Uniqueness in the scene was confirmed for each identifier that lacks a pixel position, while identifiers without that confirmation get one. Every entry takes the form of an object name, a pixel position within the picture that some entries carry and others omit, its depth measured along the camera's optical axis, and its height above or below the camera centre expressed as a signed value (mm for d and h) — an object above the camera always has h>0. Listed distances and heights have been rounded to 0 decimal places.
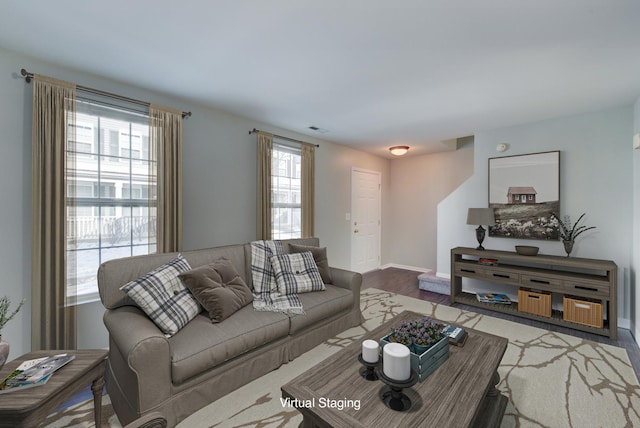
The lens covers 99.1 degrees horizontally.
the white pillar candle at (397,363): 1219 -680
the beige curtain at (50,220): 2100 -71
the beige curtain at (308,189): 4160 +351
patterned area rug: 1695 -1279
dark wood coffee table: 1169 -874
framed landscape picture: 3502 +250
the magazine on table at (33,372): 1180 -750
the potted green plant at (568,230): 3287 -204
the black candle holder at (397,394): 1210 -836
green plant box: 1434 -804
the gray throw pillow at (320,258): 3066 -521
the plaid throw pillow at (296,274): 2715 -633
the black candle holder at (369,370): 1415 -831
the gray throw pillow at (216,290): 2070 -621
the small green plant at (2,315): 1228 -483
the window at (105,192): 2318 +179
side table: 1059 -770
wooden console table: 2854 -759
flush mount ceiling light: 4758 +1106
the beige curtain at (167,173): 2719 +393
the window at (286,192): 3871 +299
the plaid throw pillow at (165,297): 1839 -609
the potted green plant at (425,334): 1527 -718
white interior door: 5211 -138
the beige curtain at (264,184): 3598 +368
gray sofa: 1543 -918
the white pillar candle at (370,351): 1423 -729
